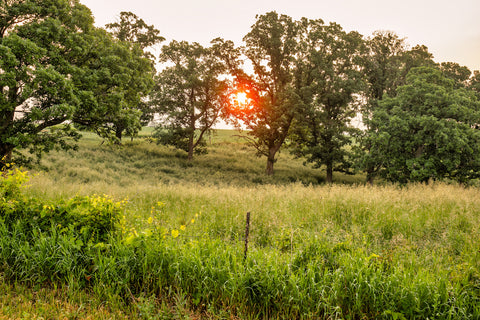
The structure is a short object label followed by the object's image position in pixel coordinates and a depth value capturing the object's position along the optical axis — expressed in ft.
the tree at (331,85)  79.51
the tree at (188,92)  95.45
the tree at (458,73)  86.33
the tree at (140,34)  95.91
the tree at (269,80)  83.10
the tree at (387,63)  82.33
